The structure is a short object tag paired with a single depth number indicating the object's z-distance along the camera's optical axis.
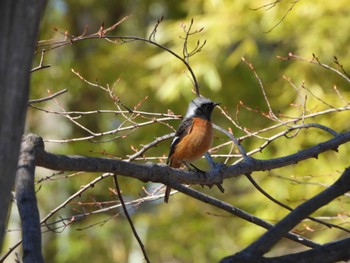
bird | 11.58
